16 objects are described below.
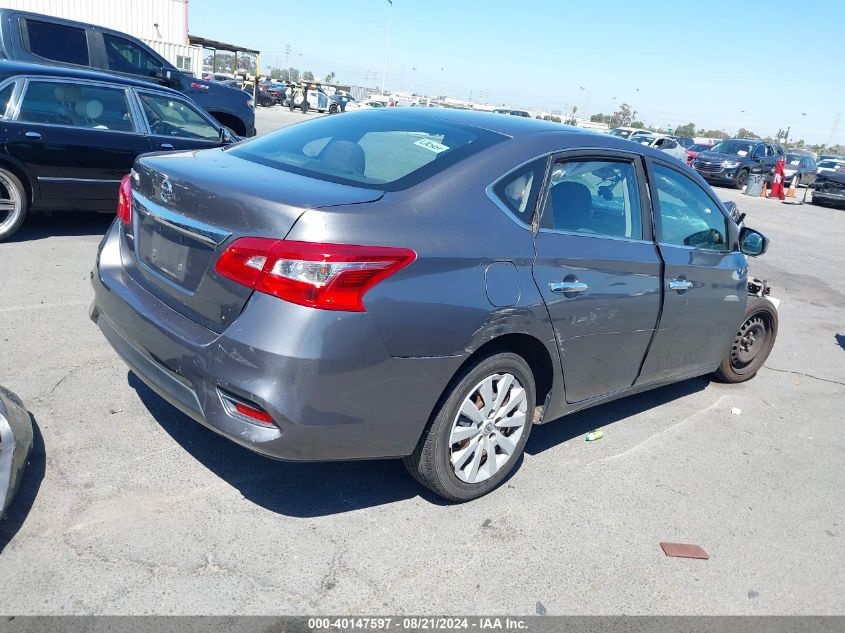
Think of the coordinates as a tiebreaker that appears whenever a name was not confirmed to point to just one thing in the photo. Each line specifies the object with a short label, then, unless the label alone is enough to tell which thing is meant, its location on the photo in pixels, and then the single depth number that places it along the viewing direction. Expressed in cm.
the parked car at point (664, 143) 2743
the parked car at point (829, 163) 3098
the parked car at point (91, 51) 999
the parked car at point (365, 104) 4044
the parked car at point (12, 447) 273
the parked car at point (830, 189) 2239
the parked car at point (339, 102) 4169
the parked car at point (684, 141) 3247
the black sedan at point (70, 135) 663
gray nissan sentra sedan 268
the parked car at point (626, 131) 3032
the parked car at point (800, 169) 2941
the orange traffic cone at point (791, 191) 2518
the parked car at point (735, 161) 2530
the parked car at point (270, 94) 4237
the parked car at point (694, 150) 2794
